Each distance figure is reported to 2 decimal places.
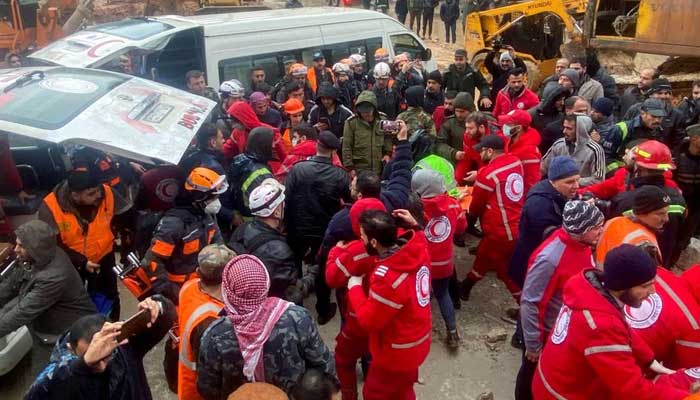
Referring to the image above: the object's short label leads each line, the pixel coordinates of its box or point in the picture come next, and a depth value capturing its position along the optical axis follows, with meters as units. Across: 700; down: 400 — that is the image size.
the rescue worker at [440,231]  4.54
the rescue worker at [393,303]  3.20
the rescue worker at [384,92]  7.98
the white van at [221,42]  7.28
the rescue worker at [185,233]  3.83
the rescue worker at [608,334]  2.54
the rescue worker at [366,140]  6.35
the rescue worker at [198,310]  2.99
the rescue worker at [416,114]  6.66
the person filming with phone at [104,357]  2.42
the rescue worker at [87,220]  4.12
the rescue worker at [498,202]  4.98
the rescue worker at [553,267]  3.35
